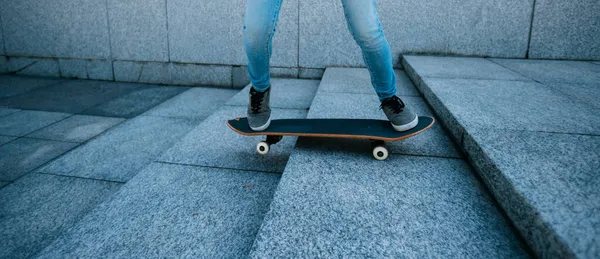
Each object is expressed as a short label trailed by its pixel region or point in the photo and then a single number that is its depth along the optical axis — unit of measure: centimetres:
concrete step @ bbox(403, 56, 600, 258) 117
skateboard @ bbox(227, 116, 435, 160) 203
